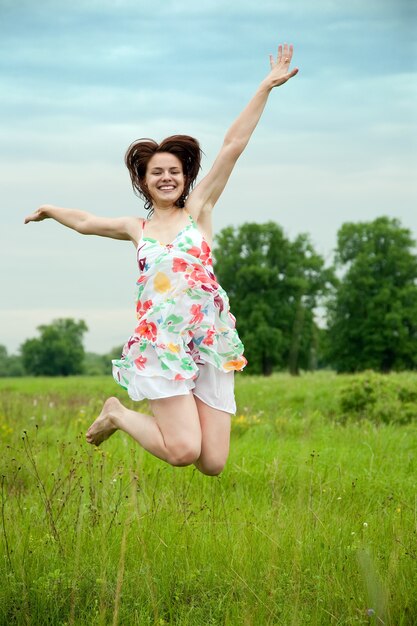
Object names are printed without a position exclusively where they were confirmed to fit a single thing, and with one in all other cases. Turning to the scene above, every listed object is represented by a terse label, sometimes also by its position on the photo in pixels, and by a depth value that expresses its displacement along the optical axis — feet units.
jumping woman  17.22
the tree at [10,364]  283.87
